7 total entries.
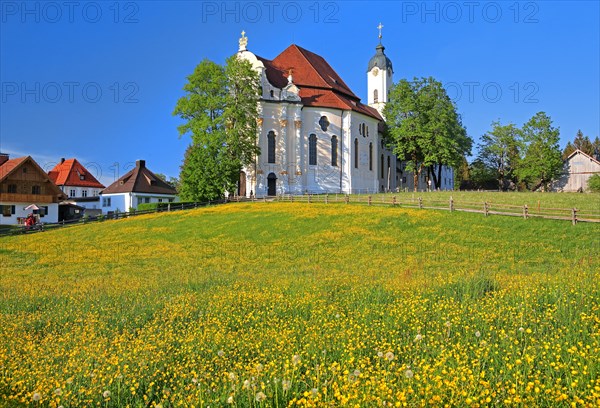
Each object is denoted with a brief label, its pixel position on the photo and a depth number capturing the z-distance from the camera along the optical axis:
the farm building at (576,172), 70.75
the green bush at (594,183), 66.12
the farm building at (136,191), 63.56
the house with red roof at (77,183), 74.75
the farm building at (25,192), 53.25
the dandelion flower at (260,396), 5.08
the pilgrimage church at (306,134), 55.69
